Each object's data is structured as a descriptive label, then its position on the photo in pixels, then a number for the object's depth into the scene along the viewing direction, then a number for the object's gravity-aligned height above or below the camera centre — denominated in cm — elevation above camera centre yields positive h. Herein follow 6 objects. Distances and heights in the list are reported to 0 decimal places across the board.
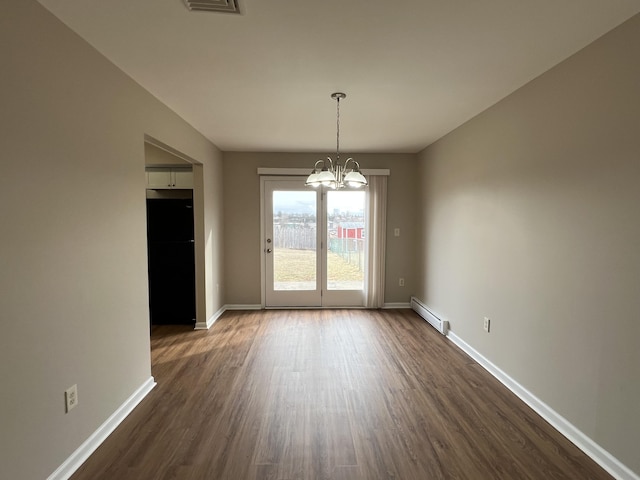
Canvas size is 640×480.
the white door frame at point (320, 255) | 476 -48
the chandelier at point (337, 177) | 272 +41
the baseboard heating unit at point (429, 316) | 384 -123
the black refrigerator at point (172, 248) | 400 -31
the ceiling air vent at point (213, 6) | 152 +106
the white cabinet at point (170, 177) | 416 +61
